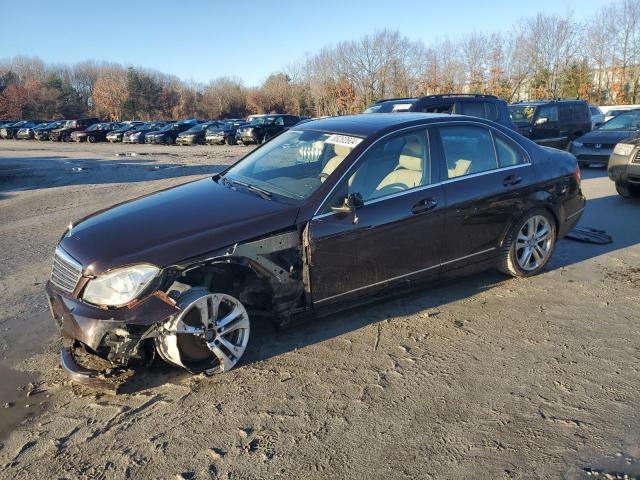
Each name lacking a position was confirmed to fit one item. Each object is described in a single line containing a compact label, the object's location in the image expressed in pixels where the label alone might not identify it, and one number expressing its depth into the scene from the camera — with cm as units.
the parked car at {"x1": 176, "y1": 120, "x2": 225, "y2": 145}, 3152
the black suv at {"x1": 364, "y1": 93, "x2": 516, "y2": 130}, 961
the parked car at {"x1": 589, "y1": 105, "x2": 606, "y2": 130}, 2270
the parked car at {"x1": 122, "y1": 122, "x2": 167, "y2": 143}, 3353
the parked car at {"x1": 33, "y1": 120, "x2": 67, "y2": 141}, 4003
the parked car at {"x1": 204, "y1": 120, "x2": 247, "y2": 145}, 3028
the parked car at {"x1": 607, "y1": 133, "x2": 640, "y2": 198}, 834
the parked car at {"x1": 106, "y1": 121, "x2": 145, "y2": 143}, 3525
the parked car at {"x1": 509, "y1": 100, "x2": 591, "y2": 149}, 1399
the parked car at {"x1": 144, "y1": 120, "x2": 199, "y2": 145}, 3250
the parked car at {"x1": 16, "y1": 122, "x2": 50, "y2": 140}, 4200
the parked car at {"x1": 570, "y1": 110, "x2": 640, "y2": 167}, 1221
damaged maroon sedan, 321
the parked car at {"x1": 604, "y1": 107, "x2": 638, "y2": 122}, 2648
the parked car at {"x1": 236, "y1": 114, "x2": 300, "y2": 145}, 2739
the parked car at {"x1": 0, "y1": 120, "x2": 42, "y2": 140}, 4462
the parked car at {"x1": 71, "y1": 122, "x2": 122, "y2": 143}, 3679
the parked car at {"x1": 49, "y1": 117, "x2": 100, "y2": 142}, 3835
